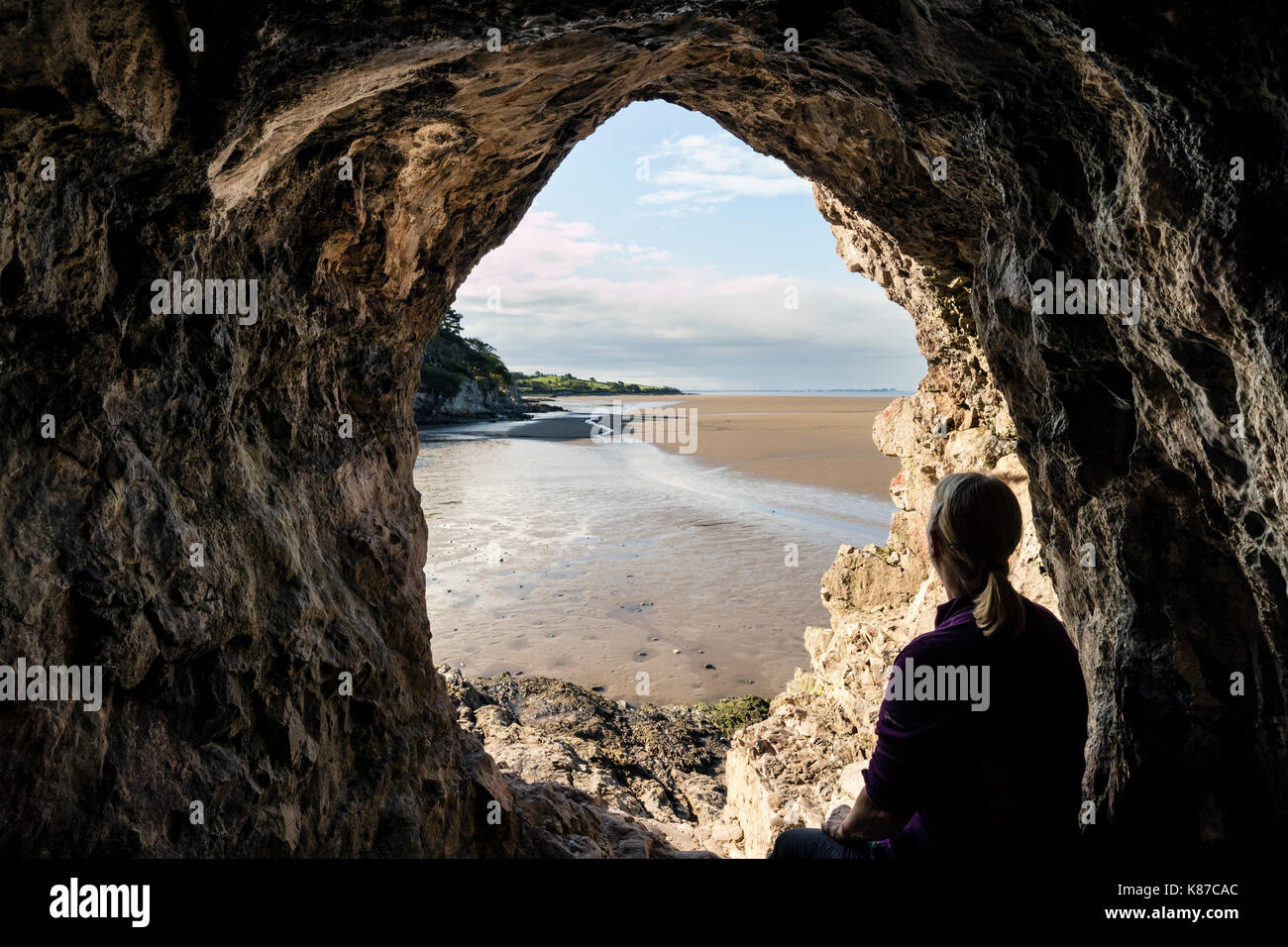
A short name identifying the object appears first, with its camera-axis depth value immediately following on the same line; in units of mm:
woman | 2248
